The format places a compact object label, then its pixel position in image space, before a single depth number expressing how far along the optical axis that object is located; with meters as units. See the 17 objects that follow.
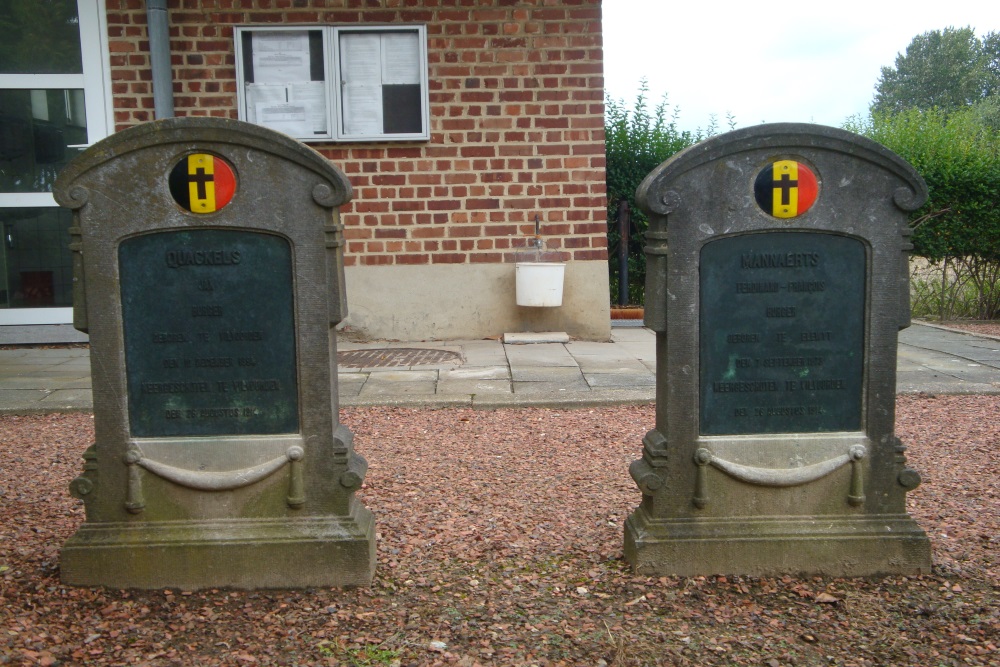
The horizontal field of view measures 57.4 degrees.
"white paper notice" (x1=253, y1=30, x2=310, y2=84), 8.72
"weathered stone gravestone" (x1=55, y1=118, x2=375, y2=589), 3.27
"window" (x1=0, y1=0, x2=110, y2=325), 8.80
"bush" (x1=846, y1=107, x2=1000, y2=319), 11.44
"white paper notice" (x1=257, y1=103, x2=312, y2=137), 8.81
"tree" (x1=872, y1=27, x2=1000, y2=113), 50.47
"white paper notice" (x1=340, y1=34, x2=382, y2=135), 8.76
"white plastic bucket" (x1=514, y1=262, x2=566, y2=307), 8.68
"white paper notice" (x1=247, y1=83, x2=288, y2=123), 8.77
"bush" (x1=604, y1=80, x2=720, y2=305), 11.88
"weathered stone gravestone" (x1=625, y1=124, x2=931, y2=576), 3.34
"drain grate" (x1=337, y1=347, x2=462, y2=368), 7.91
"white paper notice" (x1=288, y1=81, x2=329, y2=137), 8.80
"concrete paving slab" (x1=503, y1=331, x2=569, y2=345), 8.77
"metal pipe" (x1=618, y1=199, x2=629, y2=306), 11.36
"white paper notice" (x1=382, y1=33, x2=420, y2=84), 8.78
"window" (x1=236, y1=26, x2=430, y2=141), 8.73
